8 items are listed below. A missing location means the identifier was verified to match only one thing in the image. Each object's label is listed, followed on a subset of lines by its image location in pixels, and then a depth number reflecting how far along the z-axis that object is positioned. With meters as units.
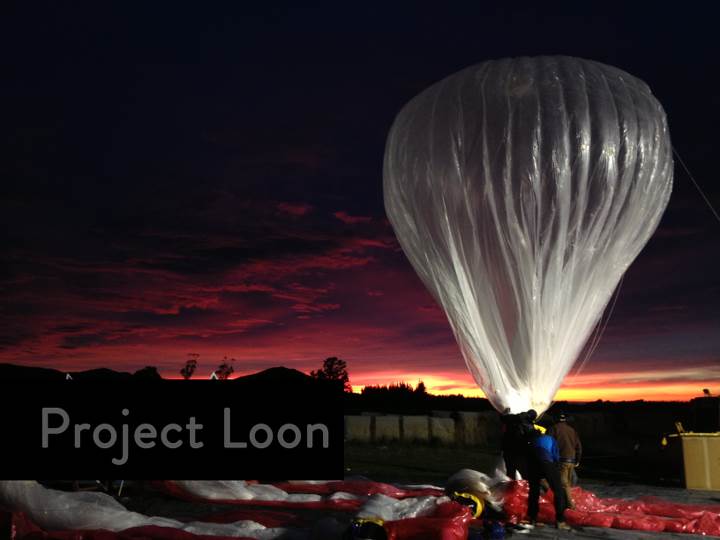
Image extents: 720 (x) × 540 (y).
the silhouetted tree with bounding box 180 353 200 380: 46.85
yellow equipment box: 16.22
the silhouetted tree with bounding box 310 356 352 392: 58.97
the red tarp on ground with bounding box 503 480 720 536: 10.60
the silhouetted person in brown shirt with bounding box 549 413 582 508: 12.52
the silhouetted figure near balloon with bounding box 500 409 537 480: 11.31
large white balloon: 11.79
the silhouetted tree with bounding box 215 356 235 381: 46.63
